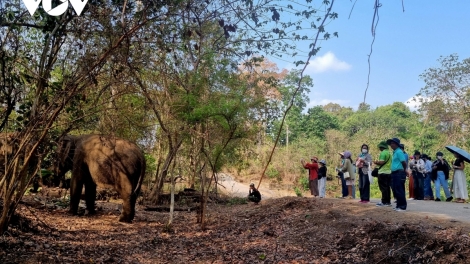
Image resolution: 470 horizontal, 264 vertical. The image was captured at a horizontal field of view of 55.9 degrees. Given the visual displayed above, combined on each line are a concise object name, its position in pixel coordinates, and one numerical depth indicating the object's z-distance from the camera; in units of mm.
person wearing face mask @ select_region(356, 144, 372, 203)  11352
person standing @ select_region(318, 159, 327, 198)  15141
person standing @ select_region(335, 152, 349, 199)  14332
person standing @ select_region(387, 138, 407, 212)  9398
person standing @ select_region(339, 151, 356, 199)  12930
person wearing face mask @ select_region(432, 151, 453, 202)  13070
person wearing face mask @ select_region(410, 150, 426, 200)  13164
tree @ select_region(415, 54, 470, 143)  24375
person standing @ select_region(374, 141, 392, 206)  10078
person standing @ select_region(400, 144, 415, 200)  14153
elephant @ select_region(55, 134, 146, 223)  9789
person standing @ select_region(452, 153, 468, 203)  12297
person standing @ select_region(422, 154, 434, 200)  13304
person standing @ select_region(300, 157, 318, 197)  15039
